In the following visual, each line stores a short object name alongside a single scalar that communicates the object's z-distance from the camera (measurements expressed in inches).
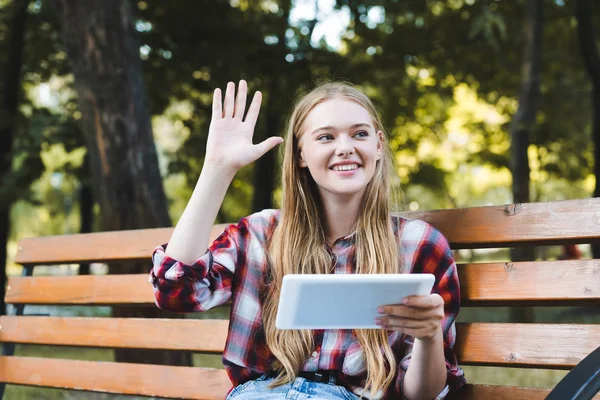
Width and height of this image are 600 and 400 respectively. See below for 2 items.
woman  100.7
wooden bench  98.7
